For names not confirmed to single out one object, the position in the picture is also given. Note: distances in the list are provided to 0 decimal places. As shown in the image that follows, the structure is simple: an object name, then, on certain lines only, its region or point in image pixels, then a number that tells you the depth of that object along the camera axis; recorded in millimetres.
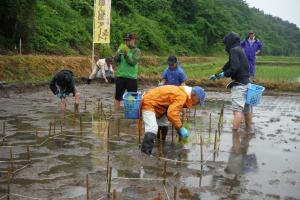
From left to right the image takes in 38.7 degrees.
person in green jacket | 8767
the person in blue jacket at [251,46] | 11055
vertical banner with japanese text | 16562
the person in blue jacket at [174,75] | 7750
